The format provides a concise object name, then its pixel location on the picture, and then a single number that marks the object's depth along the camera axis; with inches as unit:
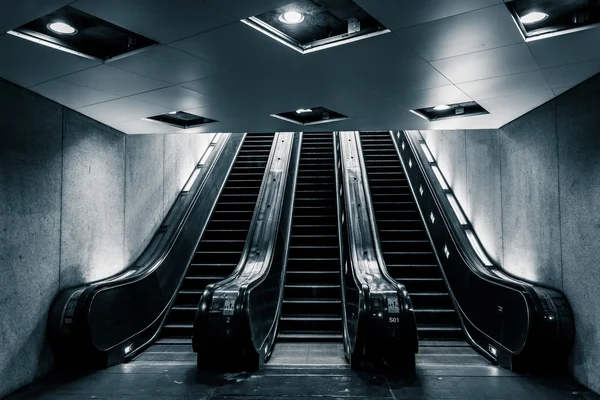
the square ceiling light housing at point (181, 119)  235.1
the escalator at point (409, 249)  256.7
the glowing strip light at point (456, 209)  302.4
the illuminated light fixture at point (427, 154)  382.0
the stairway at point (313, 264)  255.4
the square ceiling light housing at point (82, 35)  126.9
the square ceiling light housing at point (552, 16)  120.0
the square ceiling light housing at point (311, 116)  231.0
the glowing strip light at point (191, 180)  369.5
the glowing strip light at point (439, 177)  343.9
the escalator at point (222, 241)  264.8
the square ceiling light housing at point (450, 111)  218.2
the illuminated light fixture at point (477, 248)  262.6
